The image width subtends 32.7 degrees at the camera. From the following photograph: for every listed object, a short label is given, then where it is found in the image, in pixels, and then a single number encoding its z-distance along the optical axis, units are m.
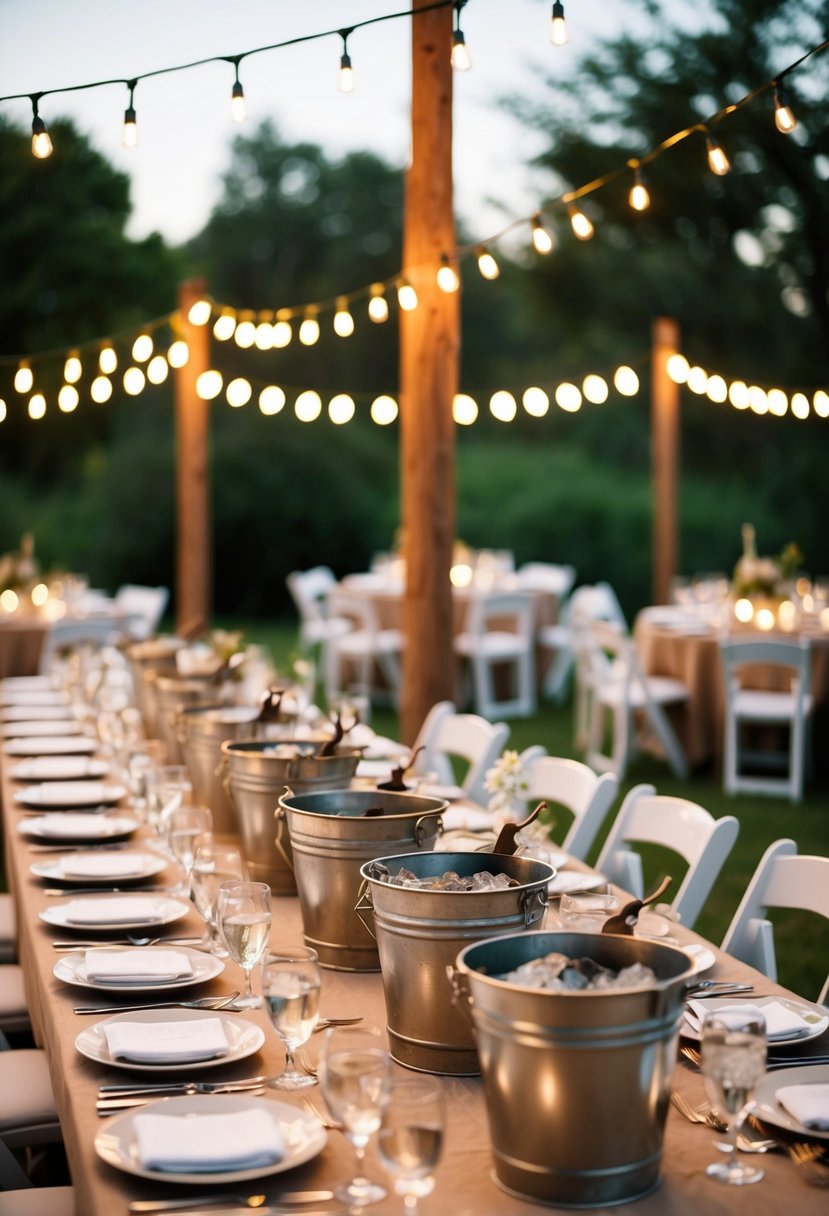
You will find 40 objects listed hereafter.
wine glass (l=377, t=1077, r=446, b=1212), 1.30
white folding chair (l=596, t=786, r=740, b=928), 2.84
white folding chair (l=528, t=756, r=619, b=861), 3.31
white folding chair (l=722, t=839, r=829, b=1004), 2.55
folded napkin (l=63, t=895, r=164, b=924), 2.44
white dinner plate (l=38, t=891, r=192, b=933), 2.40
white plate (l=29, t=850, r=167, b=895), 2.72
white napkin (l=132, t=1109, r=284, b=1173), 1.47
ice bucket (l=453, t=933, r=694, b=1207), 1.38
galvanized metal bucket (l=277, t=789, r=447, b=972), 2.08
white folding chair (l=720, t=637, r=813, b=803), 7.06
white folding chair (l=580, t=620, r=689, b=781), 7.43
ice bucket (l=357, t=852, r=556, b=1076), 1.71
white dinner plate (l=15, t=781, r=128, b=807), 3.51
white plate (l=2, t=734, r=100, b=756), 4.28
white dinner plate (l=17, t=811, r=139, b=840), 3.12
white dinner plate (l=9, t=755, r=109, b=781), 3.85
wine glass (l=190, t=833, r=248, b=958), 2.20
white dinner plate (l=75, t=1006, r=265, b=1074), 1.77
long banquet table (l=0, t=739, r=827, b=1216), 1.45
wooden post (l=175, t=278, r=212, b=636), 9.08
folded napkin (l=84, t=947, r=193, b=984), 2.11
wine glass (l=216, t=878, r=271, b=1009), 1.96
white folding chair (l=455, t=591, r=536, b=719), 9.86
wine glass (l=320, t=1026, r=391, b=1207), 1.41
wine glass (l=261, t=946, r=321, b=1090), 1.66
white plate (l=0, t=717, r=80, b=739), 4.68
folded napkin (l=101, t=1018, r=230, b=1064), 1.79
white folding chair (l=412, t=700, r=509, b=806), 4.10
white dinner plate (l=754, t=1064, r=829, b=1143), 1.59
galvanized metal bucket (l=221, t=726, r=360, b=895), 2.57
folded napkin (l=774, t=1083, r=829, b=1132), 1.58
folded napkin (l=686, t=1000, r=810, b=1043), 1.87
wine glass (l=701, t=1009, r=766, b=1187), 1.46
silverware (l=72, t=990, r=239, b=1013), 2.00
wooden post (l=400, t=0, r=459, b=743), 5.03
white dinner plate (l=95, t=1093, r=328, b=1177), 1.46
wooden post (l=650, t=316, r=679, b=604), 10.59
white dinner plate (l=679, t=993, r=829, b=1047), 1.86
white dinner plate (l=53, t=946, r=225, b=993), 2.07
